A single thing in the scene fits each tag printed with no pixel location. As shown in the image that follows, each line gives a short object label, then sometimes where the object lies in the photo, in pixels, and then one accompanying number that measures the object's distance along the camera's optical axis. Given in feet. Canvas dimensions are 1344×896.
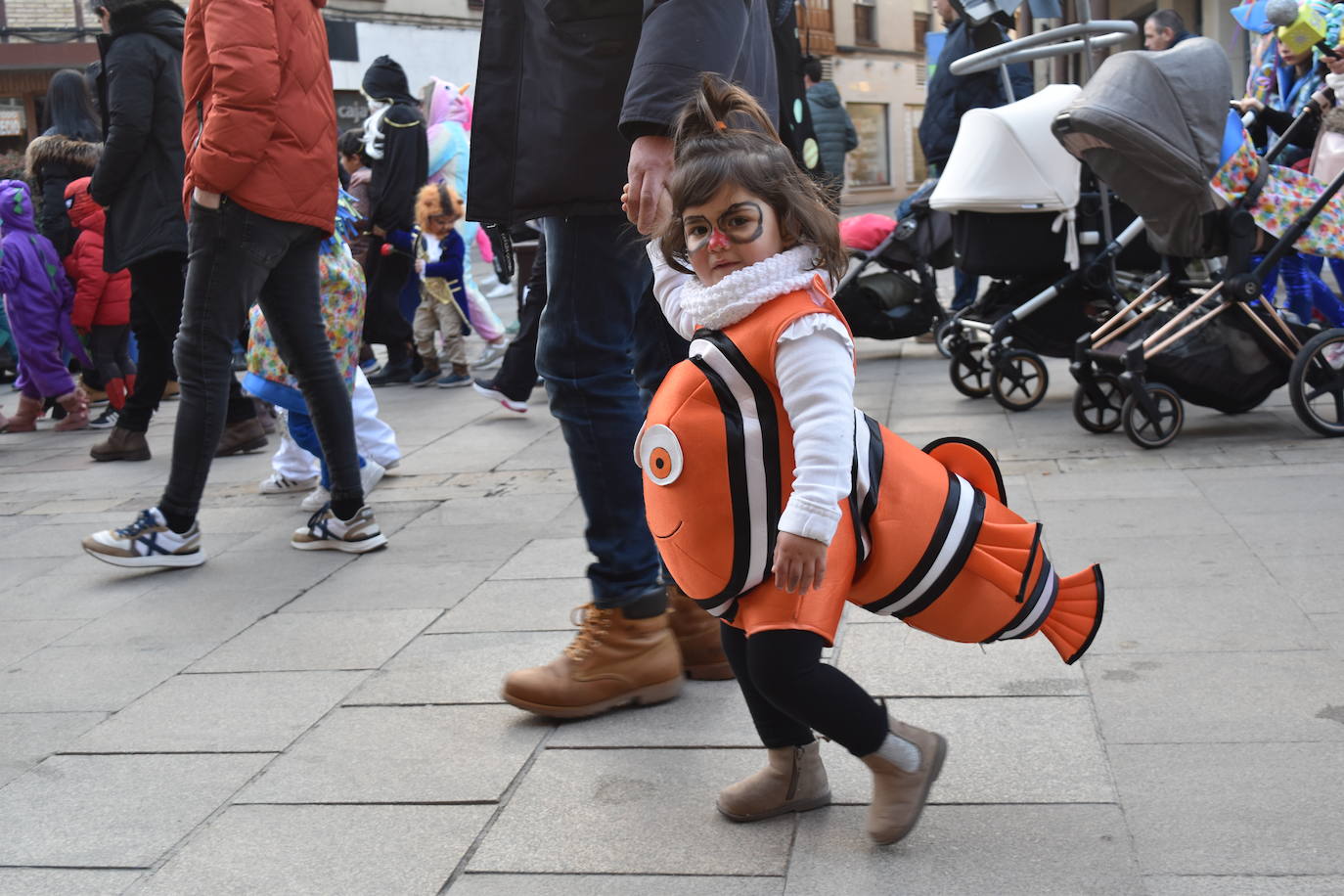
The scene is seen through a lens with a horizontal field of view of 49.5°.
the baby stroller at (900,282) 26.22
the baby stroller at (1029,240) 21.21
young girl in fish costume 7.54
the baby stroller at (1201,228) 17.99
